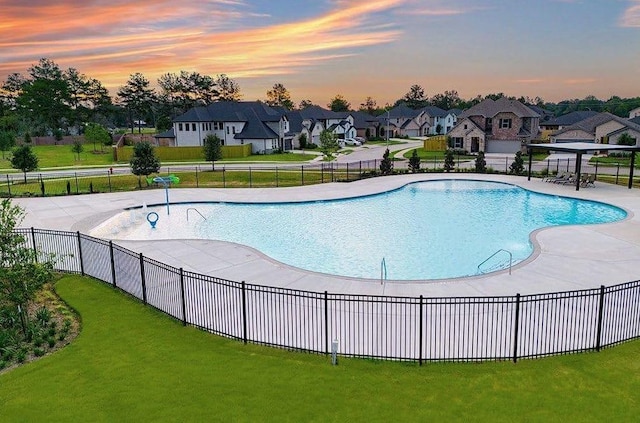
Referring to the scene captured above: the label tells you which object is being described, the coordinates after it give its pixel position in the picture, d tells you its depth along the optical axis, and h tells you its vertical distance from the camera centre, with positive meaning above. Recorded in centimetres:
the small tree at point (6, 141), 6240 -101
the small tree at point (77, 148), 6235 -207
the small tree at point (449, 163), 4287 -345
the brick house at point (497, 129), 6153 -64
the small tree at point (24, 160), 3816 -212
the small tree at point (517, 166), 4038 -362
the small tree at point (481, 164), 4222 -355
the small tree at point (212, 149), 4834 -198
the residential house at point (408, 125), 10688 +13
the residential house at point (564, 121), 8288 +23
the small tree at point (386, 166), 4141 -346
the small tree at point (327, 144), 5688 -200
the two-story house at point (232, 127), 6931 +31
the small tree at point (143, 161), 3669 -235
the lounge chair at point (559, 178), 3556 -418
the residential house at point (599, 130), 5834 -114
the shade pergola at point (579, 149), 3162 -182
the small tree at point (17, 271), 1197 -348
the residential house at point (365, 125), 9894 +30
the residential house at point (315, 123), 8013 +69
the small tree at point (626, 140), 5666 -224
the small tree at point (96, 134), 7150 -33
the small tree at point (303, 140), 7662 -200
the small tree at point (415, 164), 4253 -343
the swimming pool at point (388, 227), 1883 -513
